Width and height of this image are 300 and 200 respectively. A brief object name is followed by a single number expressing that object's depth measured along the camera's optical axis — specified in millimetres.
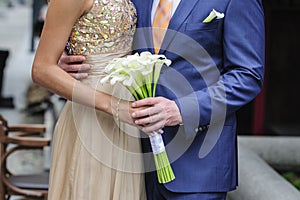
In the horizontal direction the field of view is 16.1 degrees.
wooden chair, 7007
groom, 3922
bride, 4002
